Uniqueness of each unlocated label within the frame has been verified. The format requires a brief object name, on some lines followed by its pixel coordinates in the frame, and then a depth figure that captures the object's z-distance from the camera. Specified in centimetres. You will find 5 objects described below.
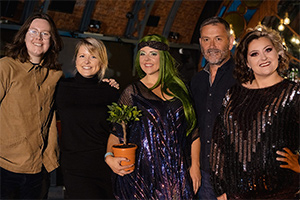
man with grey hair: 218
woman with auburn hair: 161
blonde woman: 224
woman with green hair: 196
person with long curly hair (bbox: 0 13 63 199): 207
